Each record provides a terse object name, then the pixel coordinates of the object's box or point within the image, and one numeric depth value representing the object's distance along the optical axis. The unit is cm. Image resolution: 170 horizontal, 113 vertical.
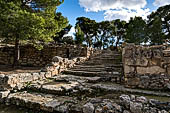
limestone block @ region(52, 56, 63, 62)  541
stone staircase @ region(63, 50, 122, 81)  447
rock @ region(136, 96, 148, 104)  204
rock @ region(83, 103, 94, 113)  205
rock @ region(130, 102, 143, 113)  187
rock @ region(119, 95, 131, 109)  199
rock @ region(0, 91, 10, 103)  290
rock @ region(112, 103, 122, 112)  197
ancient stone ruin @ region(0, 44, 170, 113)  206
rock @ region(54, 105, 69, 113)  223
